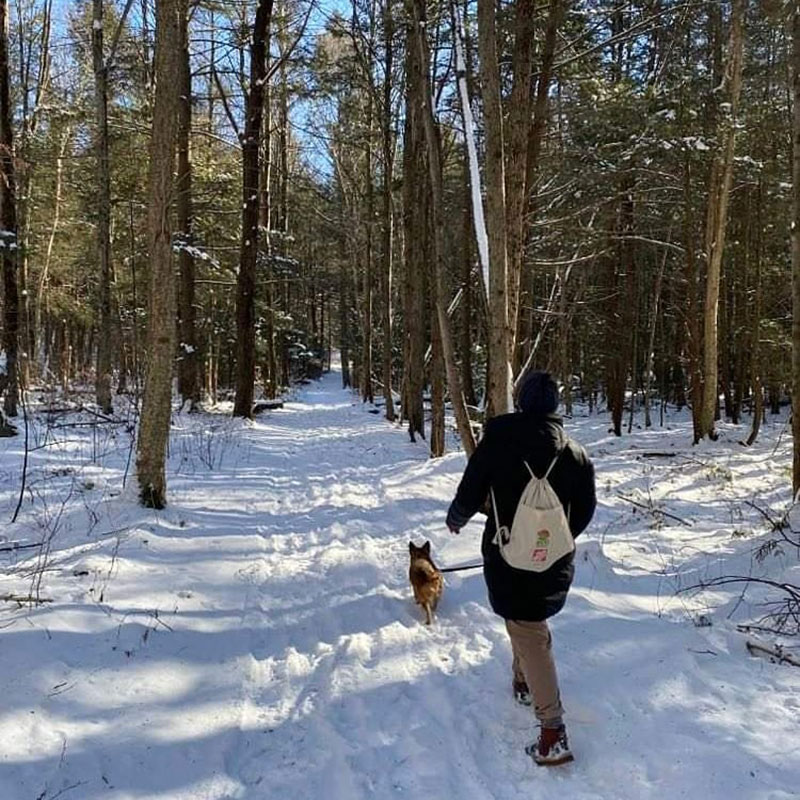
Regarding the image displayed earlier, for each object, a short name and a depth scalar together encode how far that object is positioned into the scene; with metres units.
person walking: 3.26
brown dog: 5.03
